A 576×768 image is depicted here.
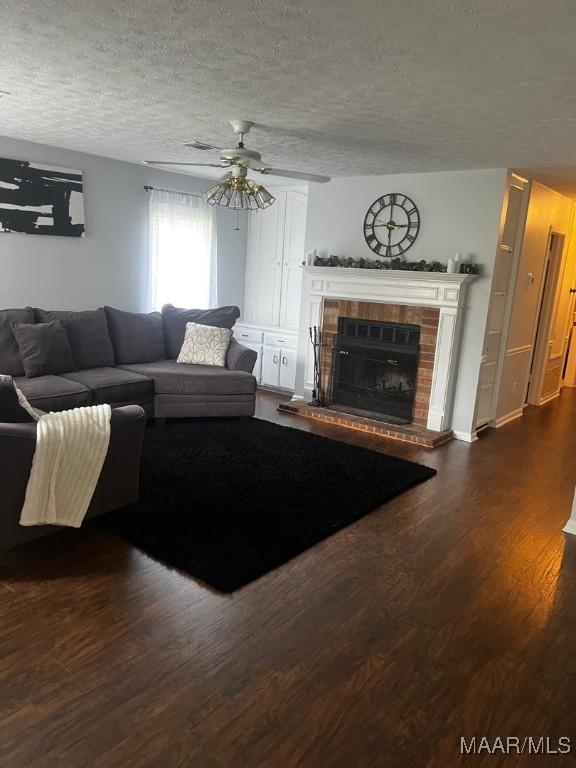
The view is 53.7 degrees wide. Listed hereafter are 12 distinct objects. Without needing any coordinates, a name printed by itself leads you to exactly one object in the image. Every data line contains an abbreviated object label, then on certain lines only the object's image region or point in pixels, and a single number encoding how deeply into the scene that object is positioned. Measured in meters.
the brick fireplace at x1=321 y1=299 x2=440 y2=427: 5.36
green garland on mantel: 5.09
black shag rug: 2.96
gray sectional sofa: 4.61
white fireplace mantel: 5.16
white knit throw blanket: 2.67
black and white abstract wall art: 5.10
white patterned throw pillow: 5.63
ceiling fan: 3.63
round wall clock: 5.46
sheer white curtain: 6.35
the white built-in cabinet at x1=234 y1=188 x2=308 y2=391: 6.75
